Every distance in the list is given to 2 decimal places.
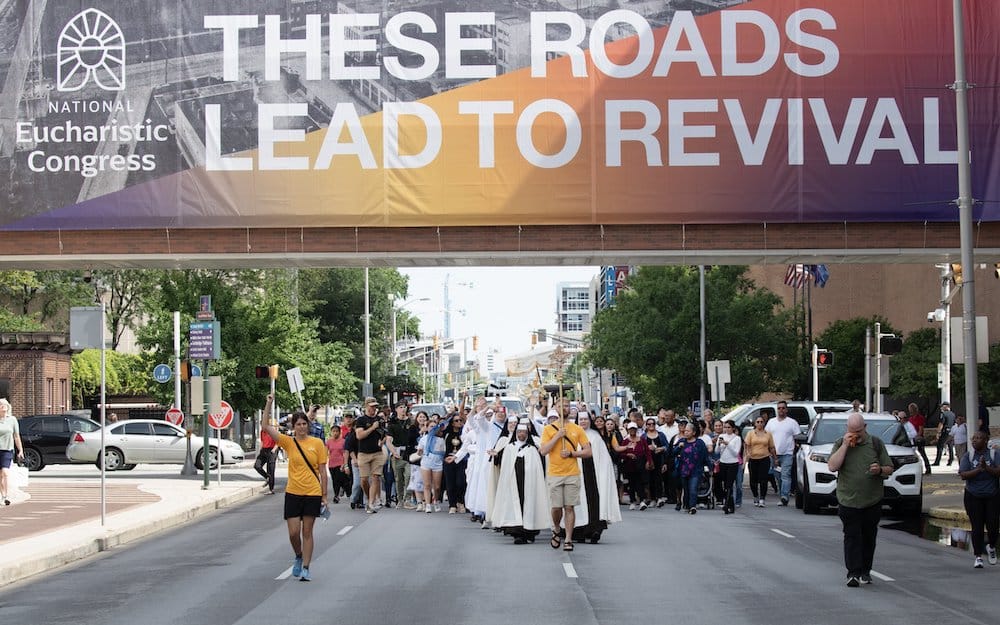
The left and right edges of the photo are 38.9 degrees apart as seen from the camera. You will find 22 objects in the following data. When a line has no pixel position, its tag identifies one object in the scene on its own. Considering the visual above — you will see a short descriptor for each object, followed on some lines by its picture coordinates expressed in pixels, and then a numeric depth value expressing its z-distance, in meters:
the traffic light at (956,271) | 31.48
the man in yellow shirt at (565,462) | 18.56
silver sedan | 40.38
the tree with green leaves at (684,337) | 56.97
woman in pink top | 29.27
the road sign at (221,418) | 32.76
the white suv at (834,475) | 24.77
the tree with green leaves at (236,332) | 48.62
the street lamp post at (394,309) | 86.84
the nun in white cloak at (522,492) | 19.83
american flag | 59.31
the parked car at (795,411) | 33.28
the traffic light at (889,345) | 32.44
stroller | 27.98
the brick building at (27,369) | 57.97
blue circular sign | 44.34
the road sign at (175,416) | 43.34
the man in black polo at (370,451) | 26.58
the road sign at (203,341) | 33.00
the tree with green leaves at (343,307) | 88.06
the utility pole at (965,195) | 23.53
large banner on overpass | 28.97
